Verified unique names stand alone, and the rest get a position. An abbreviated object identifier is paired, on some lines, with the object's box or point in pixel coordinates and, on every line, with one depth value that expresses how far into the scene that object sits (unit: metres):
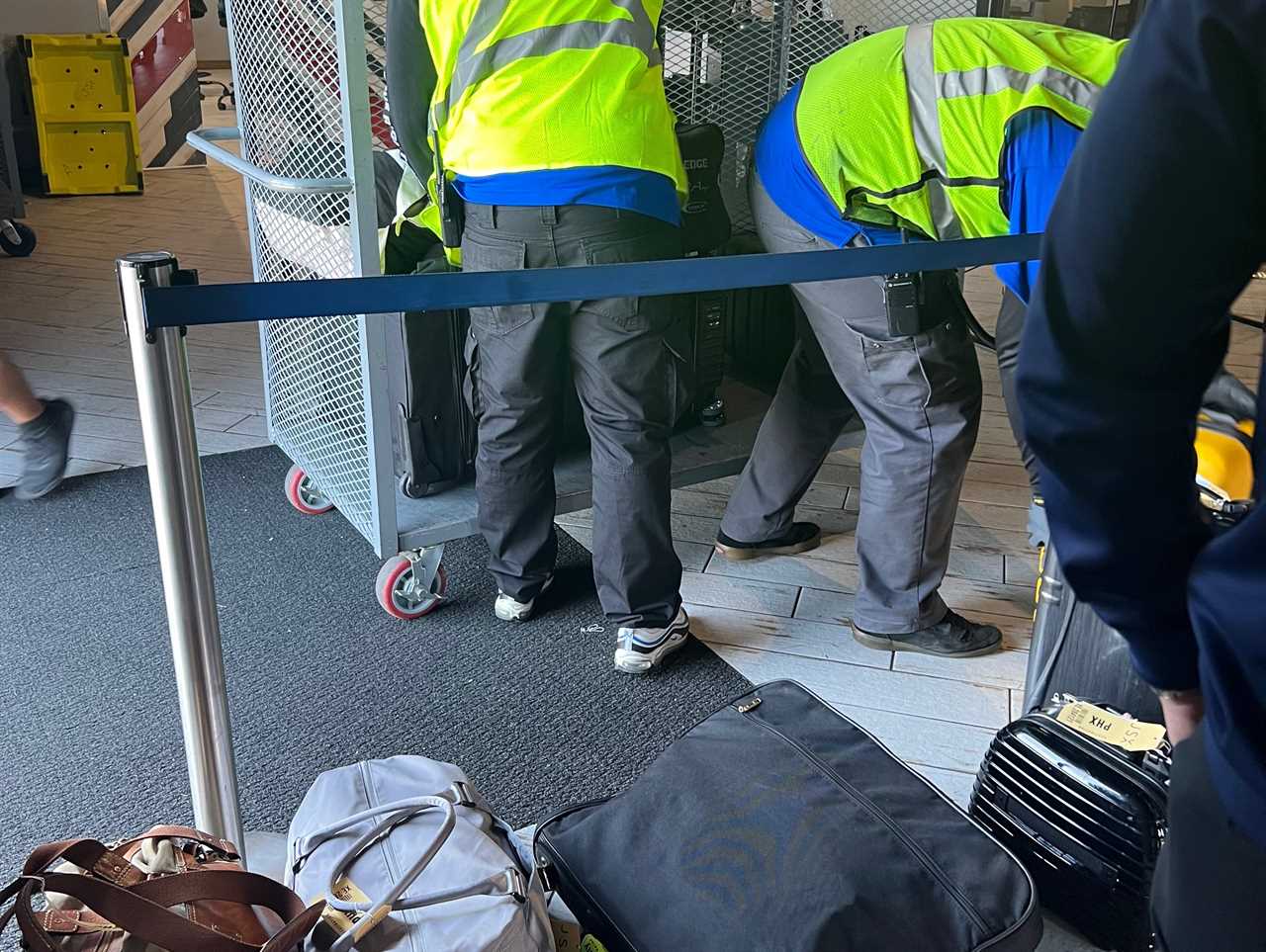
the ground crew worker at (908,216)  2.01
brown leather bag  1.18
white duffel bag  1.30
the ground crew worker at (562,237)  2.06
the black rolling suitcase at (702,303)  2.76
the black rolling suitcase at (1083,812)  1.61
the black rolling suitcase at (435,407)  2.65
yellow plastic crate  6.76
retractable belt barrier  1.38
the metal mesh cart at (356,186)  2.29
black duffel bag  1.41
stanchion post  1.40
